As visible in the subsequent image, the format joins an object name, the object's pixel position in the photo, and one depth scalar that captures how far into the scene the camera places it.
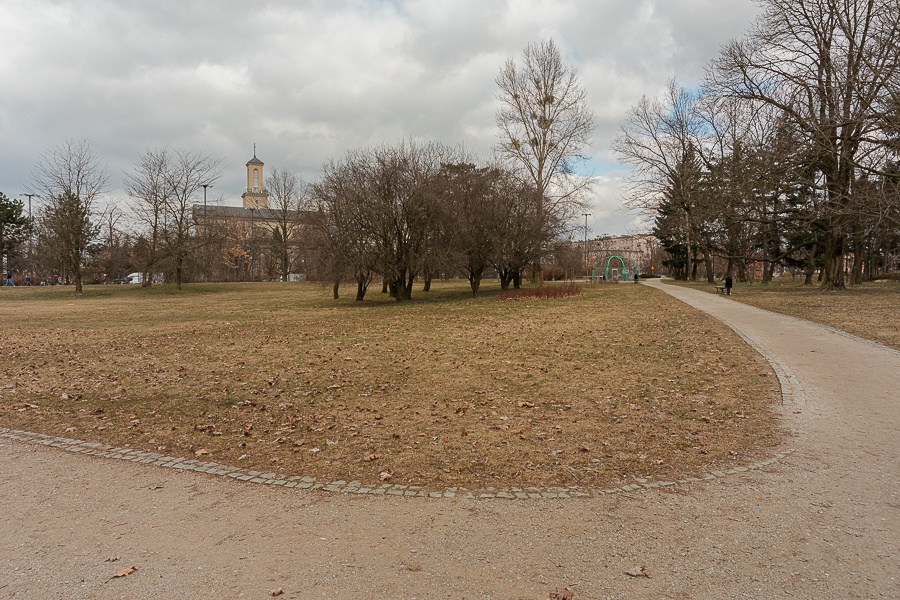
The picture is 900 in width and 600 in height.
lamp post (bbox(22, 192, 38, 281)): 58.19
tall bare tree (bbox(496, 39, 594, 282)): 38.91
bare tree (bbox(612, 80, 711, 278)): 32.34
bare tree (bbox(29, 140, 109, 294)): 39.78
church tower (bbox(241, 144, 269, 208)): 102.12
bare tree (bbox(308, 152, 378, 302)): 26.48
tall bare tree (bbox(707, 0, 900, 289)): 19.88
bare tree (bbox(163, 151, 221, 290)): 45.03
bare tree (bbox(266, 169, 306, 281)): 58.76
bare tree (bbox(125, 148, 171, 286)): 44.78
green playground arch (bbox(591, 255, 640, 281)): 56.04
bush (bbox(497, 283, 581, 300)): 30.12
